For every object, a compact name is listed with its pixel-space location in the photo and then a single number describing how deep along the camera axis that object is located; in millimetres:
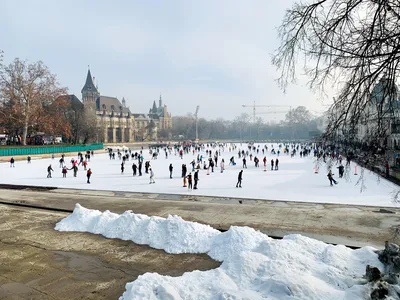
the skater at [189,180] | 17969
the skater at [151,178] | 20969
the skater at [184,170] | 22484
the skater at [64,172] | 24638
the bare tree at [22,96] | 48031
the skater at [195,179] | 18202
